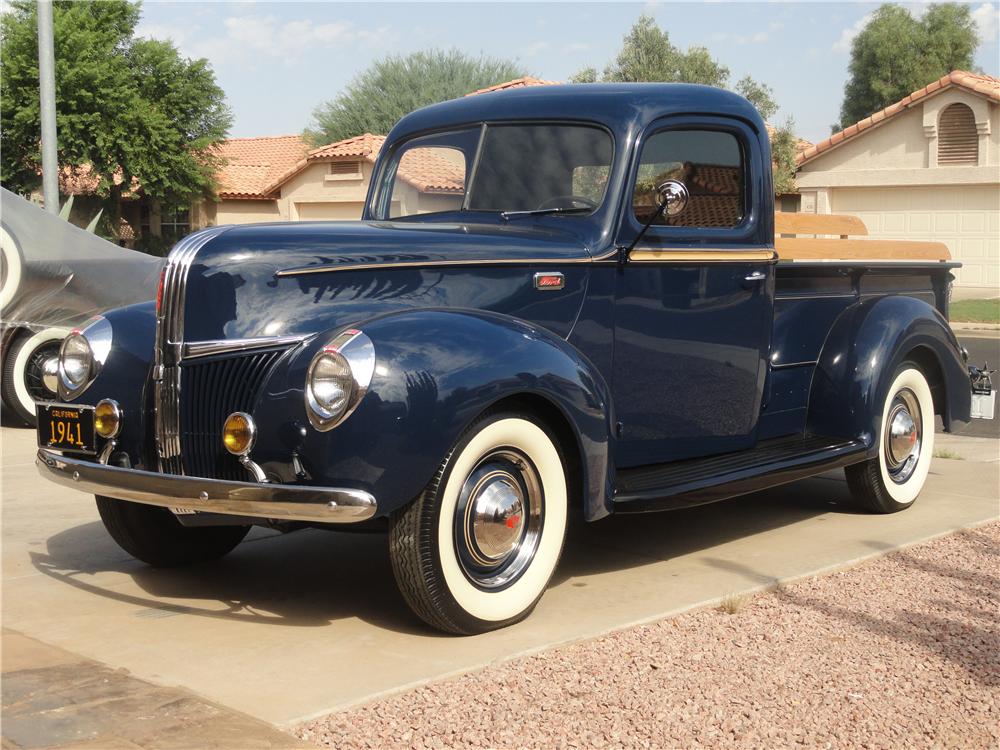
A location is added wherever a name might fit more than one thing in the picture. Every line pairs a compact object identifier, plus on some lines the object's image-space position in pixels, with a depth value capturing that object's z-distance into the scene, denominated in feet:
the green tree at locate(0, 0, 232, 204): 96.53
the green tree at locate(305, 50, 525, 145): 124.06
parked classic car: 29.48
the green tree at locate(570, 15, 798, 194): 99.35
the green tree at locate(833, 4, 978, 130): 158.40
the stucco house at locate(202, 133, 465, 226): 106.93
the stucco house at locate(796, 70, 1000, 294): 84.12
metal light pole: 37.17
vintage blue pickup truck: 12.69
